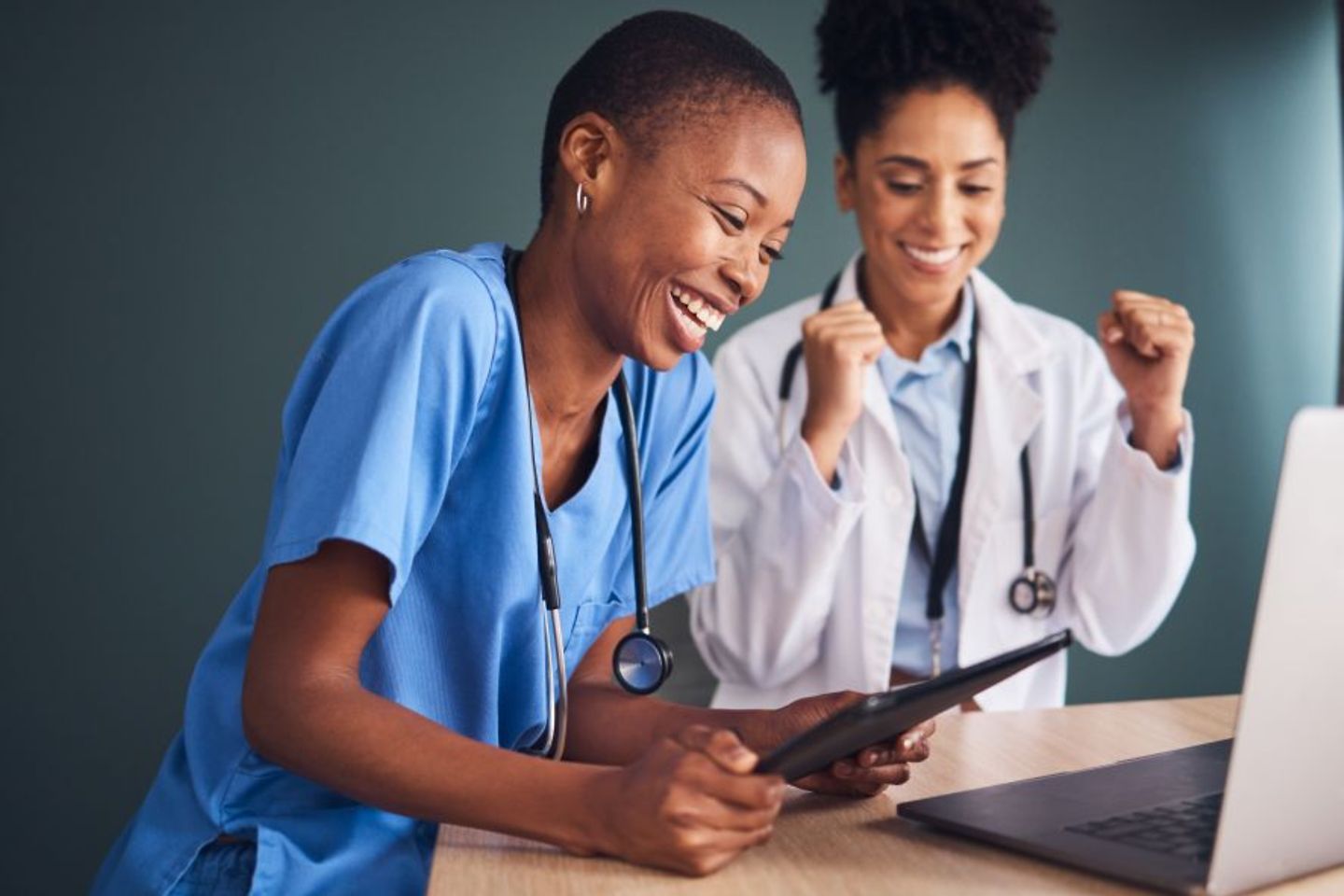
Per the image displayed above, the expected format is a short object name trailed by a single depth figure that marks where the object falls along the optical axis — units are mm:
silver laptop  674
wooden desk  771
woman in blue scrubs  856
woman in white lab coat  1871
